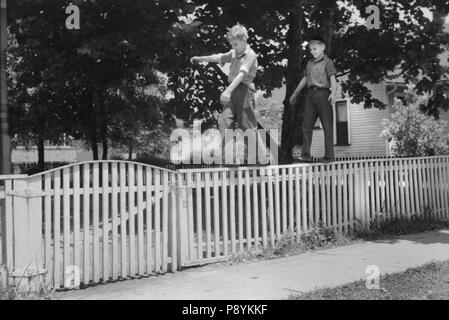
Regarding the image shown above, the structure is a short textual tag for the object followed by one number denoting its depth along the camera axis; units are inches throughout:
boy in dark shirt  339.6
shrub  827.4
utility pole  485.6
